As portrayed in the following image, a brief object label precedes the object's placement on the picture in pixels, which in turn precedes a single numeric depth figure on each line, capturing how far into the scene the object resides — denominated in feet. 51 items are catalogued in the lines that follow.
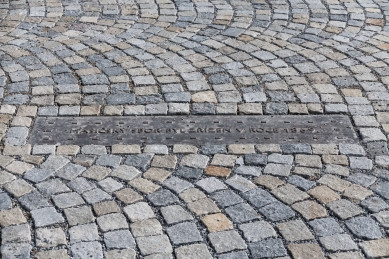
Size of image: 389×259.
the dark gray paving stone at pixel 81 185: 13.48
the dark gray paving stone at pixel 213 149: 14.85
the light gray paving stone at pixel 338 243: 11.85
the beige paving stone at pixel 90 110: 16.38
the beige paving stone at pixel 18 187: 13.28
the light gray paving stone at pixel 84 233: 11.98
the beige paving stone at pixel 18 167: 14.02
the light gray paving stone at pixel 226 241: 11.85
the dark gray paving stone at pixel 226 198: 13.11
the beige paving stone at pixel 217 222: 12.37
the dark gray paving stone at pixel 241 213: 12.64
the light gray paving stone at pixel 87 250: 11.59
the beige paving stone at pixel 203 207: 12.85
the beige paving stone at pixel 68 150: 14.75
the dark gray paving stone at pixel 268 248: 11.70
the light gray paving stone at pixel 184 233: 12.05
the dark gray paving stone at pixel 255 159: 14.48
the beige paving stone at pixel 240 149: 14.87
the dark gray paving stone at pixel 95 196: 13.12
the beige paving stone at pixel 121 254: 11.57
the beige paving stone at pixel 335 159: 14.52
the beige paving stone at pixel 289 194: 13.24
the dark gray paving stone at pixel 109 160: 14.38
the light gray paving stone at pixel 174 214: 12.59
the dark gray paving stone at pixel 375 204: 12.92
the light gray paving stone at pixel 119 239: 11.87
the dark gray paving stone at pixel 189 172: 13.98
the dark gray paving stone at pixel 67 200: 12.93
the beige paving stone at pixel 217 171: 14.07
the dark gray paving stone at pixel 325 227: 12.28
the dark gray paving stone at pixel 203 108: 16.55
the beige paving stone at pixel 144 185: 13.47
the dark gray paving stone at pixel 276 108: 16.57
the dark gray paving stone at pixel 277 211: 12.69
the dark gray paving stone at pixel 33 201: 12.85
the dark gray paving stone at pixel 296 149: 14.92
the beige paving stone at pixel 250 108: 16.56
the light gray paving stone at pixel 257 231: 12.12
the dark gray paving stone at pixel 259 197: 13.10
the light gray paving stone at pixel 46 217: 12.37
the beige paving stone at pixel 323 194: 13.26
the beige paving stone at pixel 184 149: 14.85
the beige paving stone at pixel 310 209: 12.76
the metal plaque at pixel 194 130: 15.34
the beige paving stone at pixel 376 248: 11.70
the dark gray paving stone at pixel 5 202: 12.82
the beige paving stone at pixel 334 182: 13.61
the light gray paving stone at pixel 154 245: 11.73
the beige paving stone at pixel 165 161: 14.34
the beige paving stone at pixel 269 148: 14.92
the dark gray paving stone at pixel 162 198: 13.08
